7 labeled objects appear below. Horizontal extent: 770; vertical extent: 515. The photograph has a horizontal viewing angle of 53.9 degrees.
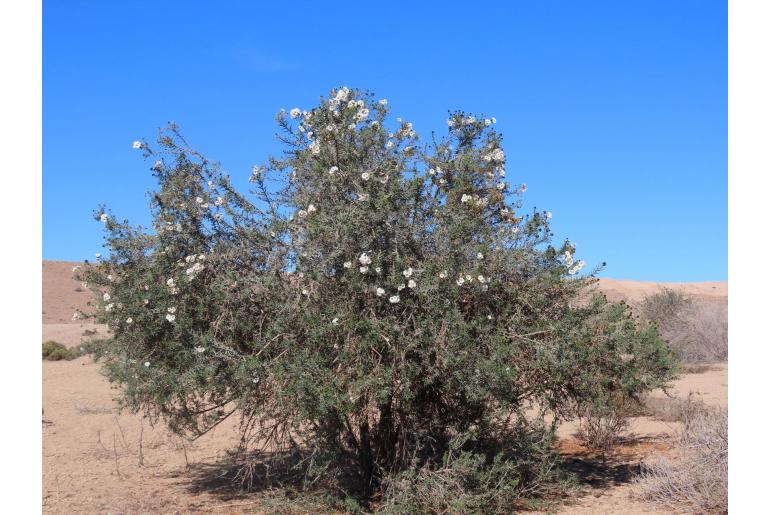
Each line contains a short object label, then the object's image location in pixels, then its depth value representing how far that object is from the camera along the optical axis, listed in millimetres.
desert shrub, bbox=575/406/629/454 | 10594
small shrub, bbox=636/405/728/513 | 7391
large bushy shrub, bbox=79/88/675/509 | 6695
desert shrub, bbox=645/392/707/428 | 12016
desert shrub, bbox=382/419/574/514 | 7332
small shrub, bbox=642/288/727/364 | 22859
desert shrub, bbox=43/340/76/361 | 26328
